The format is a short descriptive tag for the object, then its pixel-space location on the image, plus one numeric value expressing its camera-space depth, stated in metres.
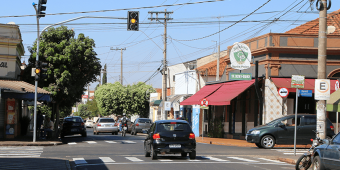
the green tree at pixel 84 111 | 107.25
